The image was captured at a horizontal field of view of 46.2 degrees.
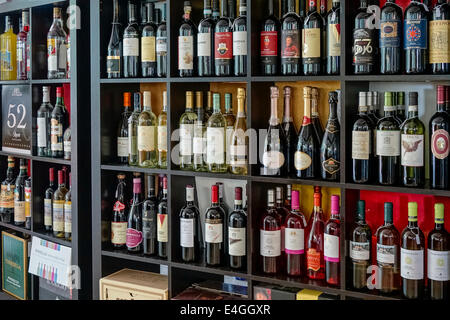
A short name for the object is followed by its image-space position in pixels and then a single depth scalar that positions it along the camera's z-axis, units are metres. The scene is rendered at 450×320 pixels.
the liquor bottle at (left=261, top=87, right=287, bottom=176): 2.09
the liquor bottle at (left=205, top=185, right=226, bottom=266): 2.19
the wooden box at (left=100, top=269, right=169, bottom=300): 2.33
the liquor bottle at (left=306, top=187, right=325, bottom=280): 2.03
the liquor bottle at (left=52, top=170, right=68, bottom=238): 2.69
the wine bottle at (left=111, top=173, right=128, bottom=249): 2.47
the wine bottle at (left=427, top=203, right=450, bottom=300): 1.76
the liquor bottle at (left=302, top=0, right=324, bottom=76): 1.97
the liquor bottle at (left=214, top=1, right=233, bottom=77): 2.13
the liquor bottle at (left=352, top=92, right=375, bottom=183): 1.87
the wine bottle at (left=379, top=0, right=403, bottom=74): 1.81
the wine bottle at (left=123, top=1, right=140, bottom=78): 2.36
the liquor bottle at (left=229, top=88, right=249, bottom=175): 2.14
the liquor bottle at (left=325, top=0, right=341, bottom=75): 1.92
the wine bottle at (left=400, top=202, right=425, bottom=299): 1.79
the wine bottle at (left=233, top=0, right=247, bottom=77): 2.09
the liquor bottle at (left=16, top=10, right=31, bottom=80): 2.86
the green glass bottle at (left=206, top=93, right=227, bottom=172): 2.18
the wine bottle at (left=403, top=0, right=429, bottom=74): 1.76
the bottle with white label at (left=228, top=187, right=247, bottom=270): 2.13
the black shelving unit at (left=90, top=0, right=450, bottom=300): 1.90
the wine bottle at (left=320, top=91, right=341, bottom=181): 1.96
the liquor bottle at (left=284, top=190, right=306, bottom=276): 2.04
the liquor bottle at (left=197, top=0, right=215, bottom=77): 2.18
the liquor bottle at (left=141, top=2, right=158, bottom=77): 2.32
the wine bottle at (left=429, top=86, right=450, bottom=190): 1.75
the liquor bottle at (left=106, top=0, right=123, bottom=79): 2.42
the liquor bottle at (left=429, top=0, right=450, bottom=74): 1.74
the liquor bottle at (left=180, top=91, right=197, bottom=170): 2.26
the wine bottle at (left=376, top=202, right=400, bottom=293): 1.85
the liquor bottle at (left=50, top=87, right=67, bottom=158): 2.69
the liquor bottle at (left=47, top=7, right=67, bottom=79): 2.68
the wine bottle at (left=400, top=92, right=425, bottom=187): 1.78
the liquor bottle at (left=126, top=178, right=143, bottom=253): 2.41
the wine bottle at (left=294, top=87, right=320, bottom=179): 2.02
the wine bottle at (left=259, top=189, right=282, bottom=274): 2.08
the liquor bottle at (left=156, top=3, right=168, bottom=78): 2.28
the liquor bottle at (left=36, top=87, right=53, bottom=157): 2.73
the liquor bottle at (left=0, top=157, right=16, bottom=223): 3.03
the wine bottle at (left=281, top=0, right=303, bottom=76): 2.01
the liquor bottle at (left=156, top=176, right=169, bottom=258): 2.32
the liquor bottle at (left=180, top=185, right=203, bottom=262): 2.25
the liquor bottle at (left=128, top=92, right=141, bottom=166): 2.41
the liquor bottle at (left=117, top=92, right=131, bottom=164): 2.47
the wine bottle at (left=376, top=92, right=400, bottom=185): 1.83
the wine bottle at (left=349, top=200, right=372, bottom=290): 1.90
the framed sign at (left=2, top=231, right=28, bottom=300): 2.95
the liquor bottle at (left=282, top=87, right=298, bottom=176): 2.12
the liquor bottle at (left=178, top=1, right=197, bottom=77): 2.23
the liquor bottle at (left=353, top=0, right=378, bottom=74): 1.86
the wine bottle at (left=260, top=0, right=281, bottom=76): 2.07
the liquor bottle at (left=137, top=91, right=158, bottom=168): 2.36
